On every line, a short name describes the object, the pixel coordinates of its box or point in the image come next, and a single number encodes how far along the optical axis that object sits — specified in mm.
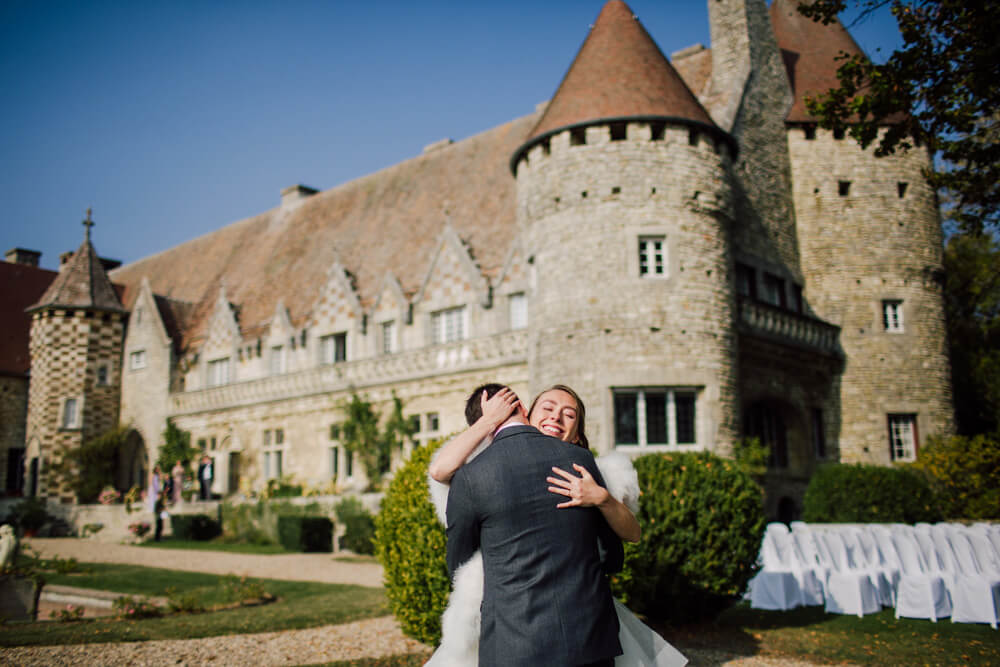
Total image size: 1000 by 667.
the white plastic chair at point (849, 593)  8688
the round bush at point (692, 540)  7227
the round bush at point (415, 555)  6215
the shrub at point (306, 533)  16984
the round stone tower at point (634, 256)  13859
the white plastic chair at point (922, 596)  8344
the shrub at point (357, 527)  16438
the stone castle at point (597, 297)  14320
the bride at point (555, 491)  2957
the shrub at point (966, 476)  14258
